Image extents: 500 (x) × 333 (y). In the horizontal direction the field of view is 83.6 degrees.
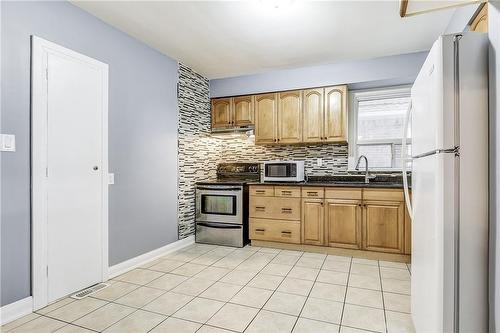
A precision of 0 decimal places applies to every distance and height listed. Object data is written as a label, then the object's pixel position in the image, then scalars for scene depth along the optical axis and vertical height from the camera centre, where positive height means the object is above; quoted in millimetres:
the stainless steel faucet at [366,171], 3742 -51
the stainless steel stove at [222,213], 3883 -651
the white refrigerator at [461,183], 1221 -70
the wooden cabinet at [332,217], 3250 -630
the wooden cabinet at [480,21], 1833 +1026
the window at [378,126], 3887 +585
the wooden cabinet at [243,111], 4301 +878
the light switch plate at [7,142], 1940 +175
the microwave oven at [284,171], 3912 -55
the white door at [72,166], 2221 +9
